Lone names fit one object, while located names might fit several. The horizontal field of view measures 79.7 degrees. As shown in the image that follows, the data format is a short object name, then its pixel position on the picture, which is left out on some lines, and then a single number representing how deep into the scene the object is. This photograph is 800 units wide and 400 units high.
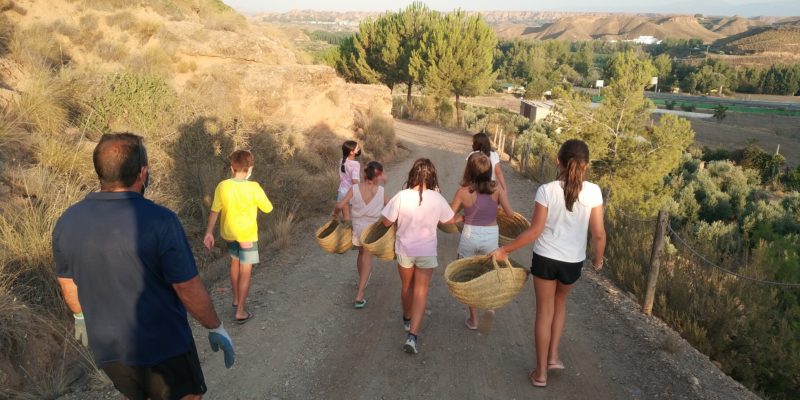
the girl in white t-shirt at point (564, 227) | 3.80
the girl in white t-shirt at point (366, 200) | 5.31
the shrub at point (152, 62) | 12.23
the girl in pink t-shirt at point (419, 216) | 4.41
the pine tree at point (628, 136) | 14.00
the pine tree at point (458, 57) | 32.22
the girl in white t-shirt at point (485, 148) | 5.66
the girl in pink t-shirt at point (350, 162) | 6.29
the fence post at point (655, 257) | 5.75
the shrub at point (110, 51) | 12.95
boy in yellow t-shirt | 4.79
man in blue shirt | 2.31
